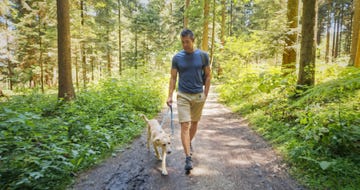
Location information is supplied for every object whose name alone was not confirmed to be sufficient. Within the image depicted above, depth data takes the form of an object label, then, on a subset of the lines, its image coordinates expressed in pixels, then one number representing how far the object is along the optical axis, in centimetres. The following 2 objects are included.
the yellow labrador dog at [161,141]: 420
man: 428
